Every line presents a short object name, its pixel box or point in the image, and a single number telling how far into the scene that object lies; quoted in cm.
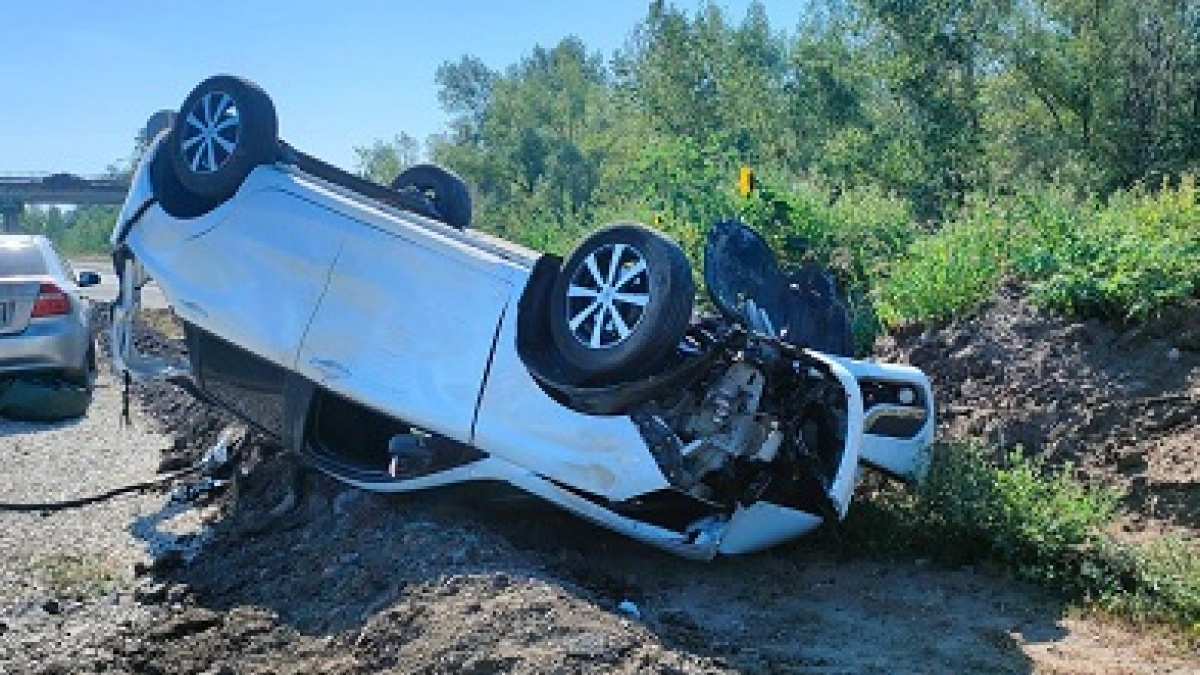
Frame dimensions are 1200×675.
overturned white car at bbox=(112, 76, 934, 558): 546
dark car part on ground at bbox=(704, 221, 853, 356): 646
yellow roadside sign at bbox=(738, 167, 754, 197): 1133
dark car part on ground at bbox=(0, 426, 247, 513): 777
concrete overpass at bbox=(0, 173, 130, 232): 6364
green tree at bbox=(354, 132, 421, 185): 5359
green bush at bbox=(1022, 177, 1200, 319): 800
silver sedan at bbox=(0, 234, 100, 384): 1038
